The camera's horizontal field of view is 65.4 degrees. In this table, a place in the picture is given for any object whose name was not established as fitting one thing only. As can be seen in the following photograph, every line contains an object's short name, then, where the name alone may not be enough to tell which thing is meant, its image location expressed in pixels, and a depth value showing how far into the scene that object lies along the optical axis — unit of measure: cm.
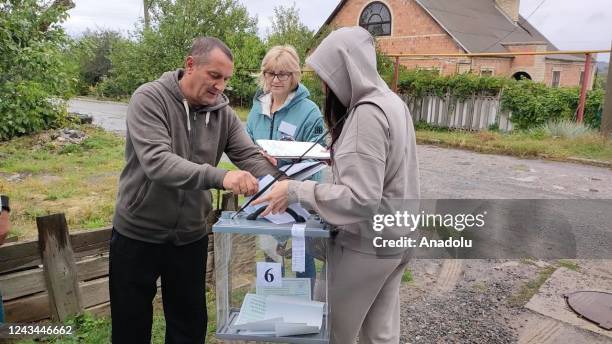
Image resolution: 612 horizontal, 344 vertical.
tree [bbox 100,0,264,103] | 2027
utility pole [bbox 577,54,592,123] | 1071
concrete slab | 342
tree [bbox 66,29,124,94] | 3766
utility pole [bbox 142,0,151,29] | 2136
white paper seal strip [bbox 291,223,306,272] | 172
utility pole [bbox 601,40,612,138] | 1026
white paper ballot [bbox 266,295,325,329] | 182
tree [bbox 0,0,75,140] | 590
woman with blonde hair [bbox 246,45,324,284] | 329
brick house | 2367
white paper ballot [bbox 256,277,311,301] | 189
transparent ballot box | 176
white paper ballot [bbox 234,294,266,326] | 183
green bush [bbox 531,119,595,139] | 1085
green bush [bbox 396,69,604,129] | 1175
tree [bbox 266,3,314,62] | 1919
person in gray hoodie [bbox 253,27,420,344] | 164
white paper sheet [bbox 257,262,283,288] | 184
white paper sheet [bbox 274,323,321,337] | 177
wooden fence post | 284
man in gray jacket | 193
